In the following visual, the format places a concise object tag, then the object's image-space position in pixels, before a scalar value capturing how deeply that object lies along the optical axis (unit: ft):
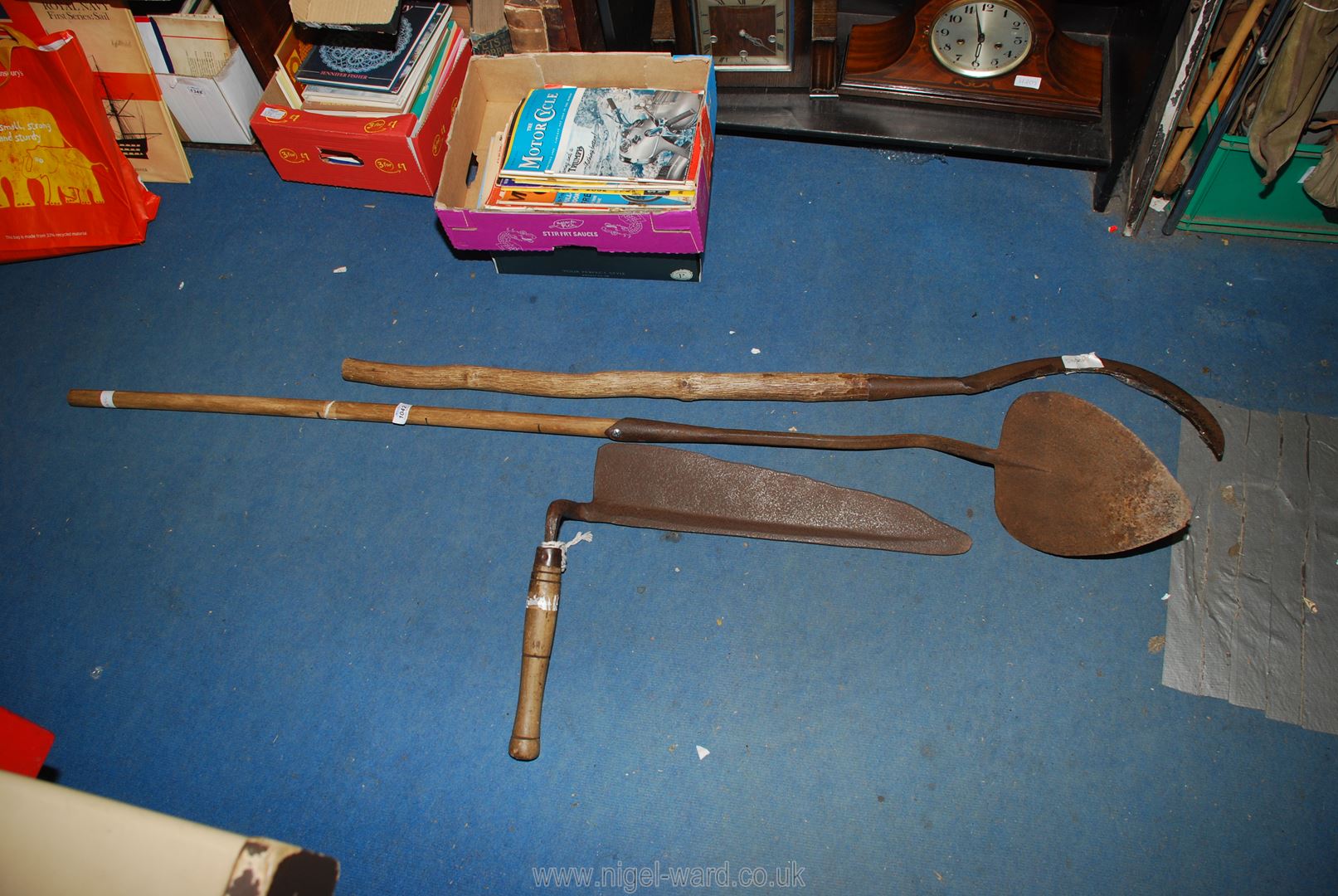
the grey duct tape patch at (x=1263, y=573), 6.41
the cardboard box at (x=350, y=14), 7.79
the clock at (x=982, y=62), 8.20
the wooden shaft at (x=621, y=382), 7.20
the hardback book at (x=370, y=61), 8.24
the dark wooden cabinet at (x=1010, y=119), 7.94
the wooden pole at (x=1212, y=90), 6.62
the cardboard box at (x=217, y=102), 8.90
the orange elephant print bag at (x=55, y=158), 8.43
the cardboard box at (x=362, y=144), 8.30
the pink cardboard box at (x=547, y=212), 7.54
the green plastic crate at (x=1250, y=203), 7.47
